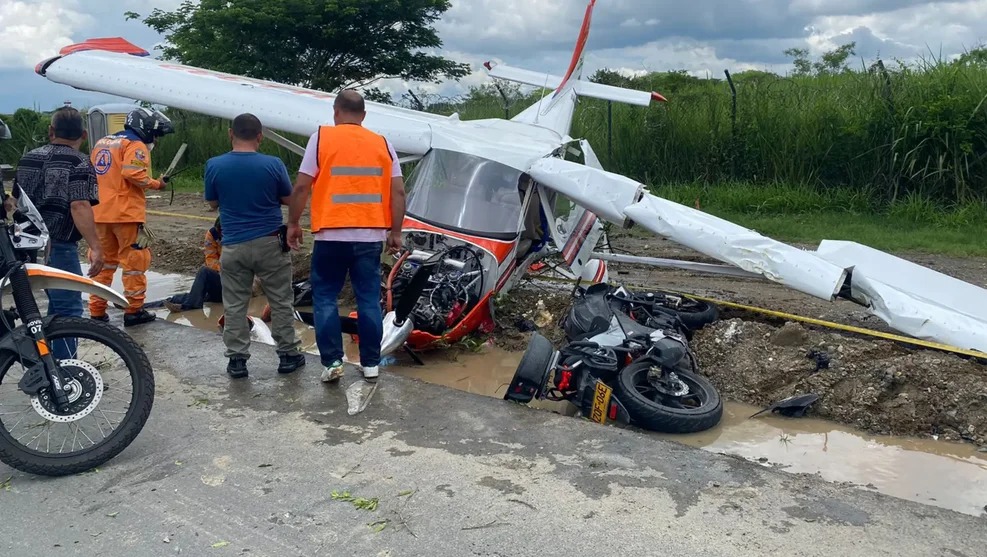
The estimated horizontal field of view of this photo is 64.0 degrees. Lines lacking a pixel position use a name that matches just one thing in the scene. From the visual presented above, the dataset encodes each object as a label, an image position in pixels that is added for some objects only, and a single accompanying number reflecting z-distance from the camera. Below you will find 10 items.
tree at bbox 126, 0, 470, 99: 22.48
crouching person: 8.41
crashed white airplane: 5.84
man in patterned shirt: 5.25
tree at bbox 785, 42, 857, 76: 25.98
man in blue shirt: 5.30
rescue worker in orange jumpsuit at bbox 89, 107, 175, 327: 6.70
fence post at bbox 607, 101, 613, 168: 15.89
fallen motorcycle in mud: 5.14
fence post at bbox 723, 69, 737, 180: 15.26
